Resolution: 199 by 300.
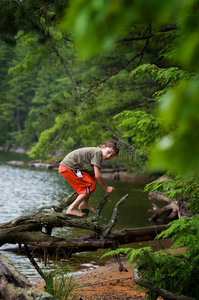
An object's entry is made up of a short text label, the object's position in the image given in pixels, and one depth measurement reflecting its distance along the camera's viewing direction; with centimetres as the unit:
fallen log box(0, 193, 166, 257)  482
